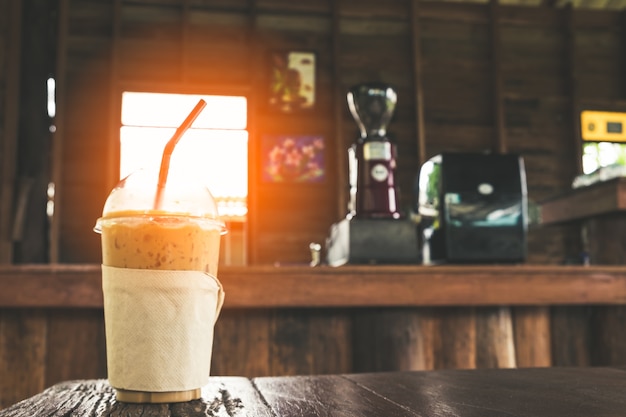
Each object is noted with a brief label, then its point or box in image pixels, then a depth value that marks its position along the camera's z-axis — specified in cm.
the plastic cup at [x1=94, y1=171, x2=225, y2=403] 78
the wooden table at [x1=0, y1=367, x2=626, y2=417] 69
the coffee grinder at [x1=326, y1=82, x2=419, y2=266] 216
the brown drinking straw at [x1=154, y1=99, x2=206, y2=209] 84
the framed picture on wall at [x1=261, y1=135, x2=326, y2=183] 534
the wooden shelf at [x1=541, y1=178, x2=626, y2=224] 261
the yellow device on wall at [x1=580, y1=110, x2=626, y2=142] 594
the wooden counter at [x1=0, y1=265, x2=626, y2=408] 185
